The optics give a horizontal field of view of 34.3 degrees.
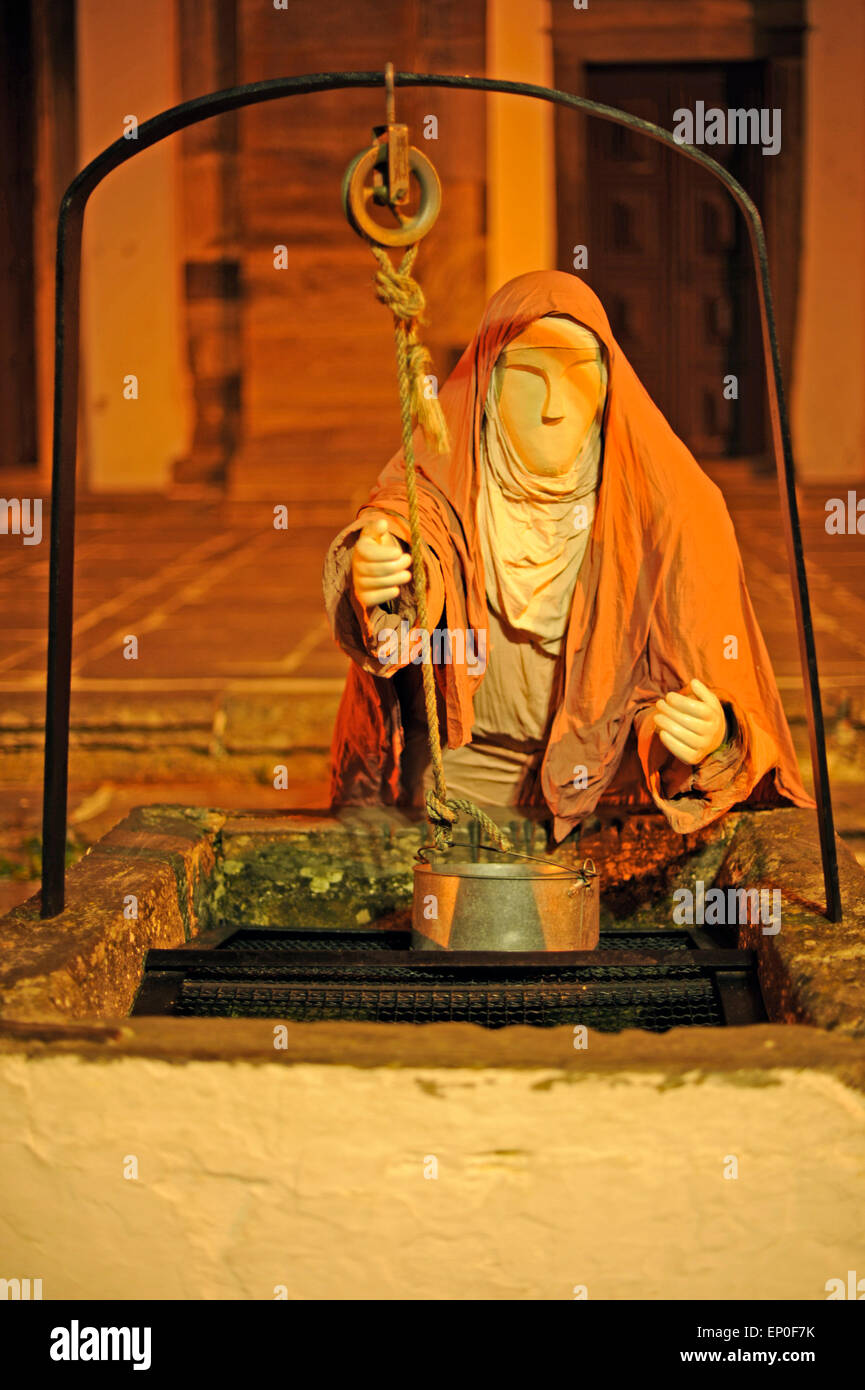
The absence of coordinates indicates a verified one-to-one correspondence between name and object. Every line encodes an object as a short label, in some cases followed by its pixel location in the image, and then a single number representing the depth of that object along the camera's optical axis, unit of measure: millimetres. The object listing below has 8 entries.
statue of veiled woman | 2607
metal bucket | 2336
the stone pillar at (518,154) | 7539
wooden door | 8414
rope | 1966
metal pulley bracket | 1911
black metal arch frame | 2217
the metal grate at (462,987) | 2160
